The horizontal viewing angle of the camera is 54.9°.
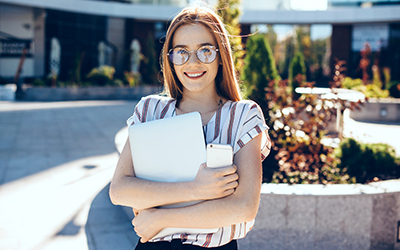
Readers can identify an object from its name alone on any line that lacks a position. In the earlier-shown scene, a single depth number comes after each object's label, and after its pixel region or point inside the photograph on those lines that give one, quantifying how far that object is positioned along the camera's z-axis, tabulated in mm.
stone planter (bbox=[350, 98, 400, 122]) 11695
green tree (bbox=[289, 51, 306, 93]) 14141
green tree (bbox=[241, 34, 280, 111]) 4898
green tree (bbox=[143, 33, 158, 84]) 19828
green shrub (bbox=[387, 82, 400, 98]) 13414
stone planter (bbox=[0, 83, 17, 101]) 15962
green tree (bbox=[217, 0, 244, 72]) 5270
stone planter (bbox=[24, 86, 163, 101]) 15641
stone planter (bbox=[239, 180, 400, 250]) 3117
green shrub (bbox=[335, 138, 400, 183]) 4176
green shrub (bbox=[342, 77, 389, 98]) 12844
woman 1396
